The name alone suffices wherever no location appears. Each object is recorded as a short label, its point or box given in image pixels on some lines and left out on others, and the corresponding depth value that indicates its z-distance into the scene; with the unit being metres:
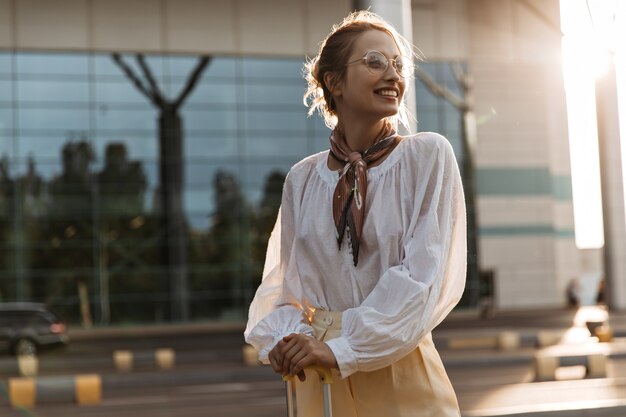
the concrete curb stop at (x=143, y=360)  18.38
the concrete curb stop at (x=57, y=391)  12.66
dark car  23.47
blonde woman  2.22
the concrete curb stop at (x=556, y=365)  13.96
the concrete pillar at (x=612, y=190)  35.69
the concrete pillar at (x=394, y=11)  12.68
